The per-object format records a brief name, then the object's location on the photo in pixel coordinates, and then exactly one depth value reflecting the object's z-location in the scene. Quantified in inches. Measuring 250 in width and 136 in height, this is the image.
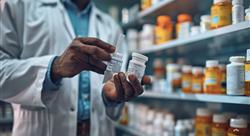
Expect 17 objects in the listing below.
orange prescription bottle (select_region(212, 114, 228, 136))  40.2
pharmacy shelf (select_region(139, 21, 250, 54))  36.1
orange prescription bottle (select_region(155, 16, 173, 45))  59.1
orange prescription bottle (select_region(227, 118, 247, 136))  36.6
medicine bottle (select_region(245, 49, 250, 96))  34.6
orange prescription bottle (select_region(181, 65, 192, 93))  50.3
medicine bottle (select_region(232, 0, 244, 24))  36.7
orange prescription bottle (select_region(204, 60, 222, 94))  41.4
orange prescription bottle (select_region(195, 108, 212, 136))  44.1
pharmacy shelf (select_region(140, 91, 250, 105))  34.8
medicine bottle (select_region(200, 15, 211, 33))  44.1
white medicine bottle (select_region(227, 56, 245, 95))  35.3
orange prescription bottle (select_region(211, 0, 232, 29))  39.4
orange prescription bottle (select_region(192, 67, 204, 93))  46.8
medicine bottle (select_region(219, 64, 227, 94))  44.8
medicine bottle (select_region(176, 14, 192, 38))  50.8
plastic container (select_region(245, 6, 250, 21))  35.3
